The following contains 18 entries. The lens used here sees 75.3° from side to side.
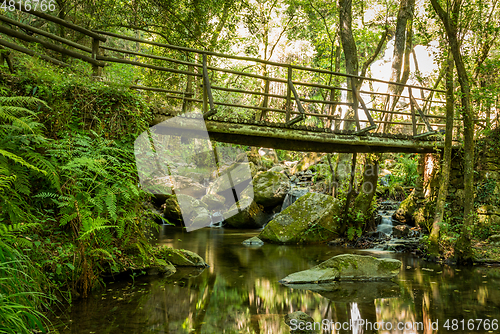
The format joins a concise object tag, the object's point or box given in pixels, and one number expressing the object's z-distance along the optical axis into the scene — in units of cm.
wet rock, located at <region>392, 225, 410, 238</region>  1027
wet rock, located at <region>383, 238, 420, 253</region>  920
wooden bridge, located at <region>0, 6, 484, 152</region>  594
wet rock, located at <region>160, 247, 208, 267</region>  672
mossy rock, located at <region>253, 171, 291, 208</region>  1337
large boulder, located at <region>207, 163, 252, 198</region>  1430
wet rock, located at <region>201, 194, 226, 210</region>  1425
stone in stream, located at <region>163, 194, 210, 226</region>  1328
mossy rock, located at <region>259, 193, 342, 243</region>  1013
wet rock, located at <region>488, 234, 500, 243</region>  838
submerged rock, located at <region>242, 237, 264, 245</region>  984
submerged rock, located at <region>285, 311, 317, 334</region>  405
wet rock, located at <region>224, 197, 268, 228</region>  1294
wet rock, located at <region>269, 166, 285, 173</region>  1759
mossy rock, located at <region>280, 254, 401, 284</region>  614
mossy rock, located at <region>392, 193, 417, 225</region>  1098
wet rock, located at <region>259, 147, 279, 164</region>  2153
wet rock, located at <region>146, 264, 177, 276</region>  602
